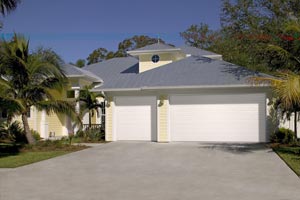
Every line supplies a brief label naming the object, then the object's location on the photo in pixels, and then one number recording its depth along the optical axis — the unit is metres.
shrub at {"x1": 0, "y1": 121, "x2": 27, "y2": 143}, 18.84
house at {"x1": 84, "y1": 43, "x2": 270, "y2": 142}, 16.78
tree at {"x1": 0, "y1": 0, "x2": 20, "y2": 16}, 12.31
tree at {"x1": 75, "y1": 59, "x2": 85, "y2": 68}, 51.90
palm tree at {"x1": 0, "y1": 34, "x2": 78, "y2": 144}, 14.38
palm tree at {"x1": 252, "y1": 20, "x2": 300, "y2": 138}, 10.64
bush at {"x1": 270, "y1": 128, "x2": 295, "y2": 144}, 15.78
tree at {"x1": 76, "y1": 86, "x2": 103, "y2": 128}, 19.62
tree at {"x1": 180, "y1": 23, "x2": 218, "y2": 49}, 45.78
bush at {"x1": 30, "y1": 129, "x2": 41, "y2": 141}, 19.61
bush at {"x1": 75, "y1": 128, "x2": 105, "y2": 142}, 18.61
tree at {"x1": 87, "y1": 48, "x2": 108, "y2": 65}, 52.97
